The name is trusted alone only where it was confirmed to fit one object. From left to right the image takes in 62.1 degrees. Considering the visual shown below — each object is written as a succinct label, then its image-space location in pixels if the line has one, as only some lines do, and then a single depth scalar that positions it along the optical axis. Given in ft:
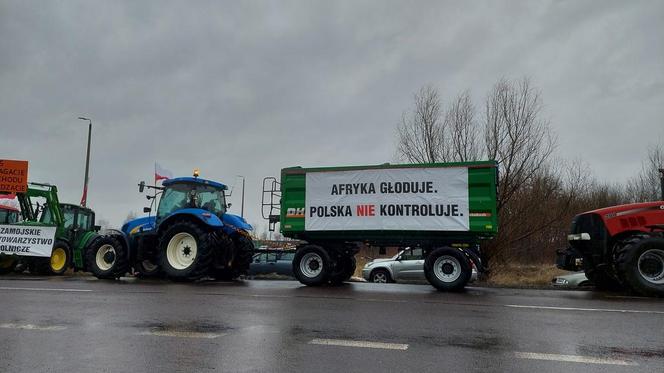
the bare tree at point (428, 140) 66.28
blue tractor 45.85
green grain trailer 39.34
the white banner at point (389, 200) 39.93
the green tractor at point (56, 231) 56.59
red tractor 35.58
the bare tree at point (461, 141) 64.54
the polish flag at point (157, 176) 55.99
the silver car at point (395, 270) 60.13
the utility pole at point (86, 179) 80.12
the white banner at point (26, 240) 53.72
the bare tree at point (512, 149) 62.27
